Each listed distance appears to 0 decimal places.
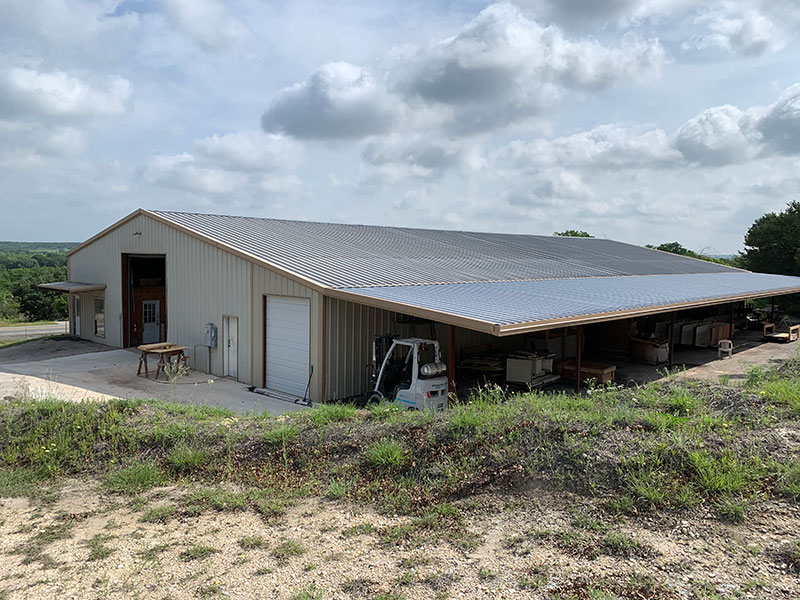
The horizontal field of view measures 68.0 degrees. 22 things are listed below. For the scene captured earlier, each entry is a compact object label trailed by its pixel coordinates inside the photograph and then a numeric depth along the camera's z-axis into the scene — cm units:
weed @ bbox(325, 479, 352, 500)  652
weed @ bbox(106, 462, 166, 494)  714
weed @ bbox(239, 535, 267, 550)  543
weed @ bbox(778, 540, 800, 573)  451
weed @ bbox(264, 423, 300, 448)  795
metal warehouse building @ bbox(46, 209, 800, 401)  1327
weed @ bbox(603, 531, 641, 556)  488
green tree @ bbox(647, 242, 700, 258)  5656
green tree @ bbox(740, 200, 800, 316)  3625
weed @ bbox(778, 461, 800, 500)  541
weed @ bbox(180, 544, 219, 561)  528
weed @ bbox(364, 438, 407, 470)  693
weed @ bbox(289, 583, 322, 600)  452
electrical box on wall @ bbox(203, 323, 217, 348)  1633
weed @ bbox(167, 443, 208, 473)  763
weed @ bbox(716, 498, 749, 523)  516
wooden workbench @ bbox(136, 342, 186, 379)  1606
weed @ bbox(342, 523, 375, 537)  562
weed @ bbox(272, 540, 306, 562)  523
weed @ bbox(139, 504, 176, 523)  617
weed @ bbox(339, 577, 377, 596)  458
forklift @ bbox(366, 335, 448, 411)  1130
